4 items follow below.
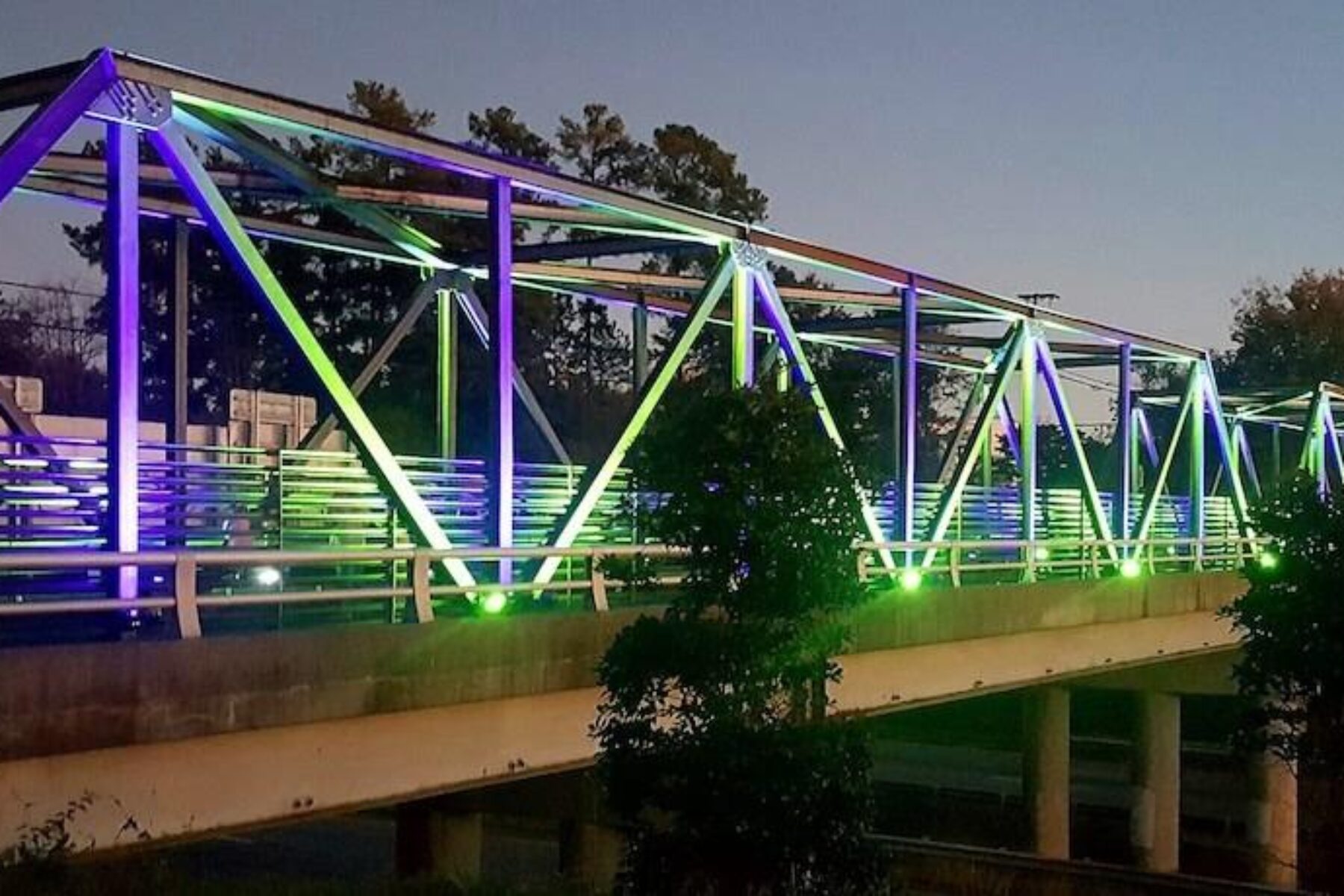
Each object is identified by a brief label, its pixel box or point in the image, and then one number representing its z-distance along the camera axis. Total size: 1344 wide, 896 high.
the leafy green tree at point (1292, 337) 80.19
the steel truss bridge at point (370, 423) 12.78
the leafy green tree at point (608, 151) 62.56
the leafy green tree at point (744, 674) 10.74
